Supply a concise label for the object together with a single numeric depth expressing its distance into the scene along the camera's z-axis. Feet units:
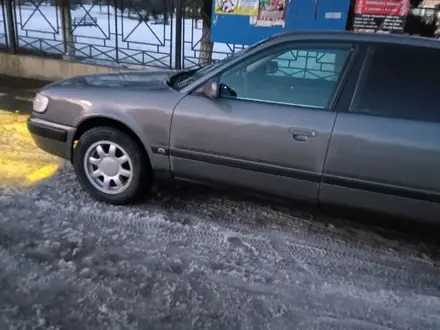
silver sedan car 9.94
